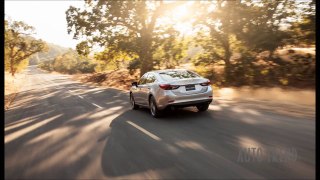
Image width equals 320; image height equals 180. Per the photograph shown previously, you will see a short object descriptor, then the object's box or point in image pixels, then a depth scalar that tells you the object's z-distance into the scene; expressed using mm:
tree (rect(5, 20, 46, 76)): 57938
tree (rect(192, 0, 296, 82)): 17828
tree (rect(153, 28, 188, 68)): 28719
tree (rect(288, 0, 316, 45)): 16219
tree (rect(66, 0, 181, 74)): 27656
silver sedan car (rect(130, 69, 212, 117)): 10258
